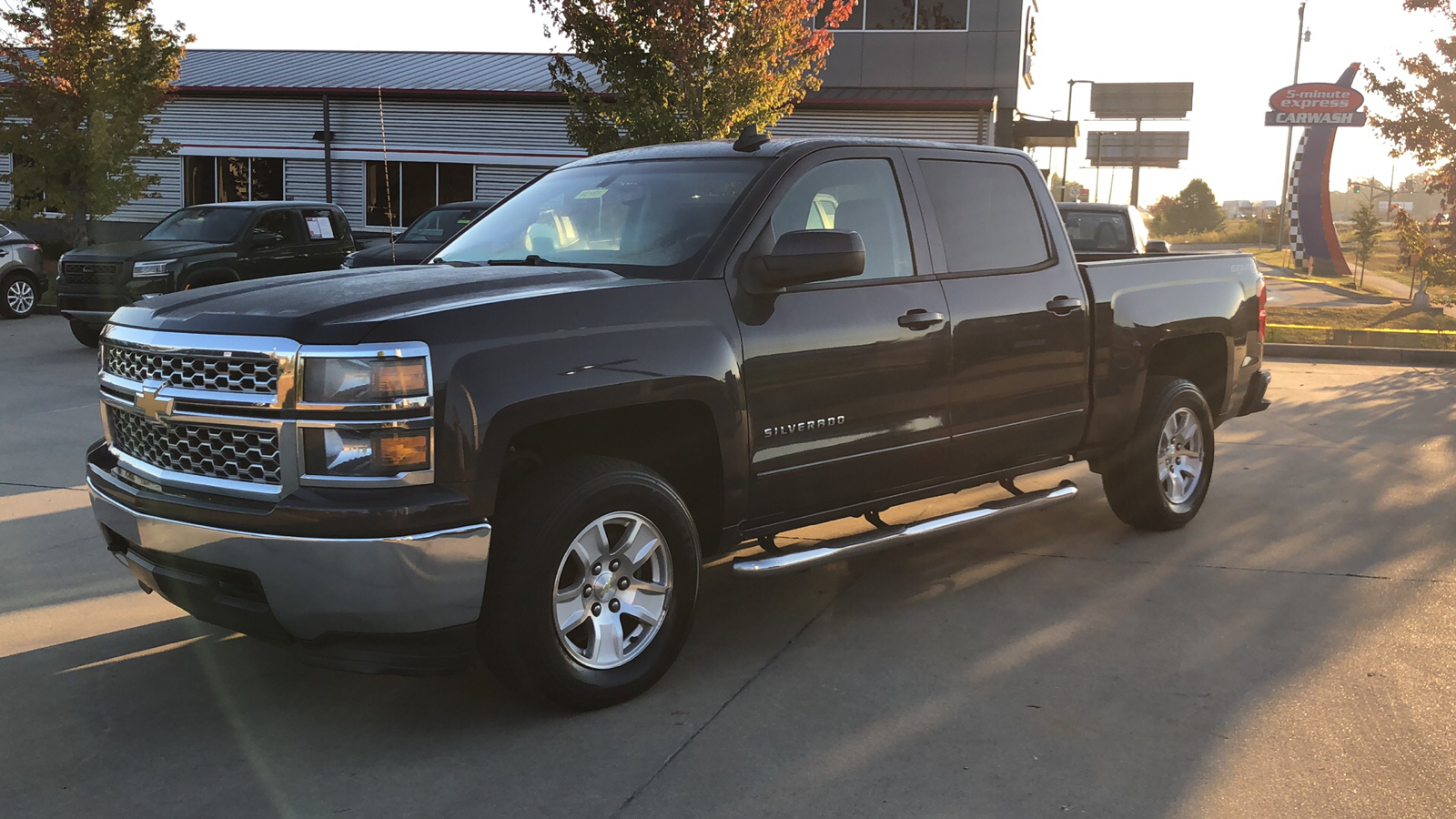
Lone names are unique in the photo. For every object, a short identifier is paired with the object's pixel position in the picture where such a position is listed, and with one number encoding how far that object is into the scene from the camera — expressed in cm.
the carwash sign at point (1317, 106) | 3647
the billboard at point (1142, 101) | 8019
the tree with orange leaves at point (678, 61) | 1587
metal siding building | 2892
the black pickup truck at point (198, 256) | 1381
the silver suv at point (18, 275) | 1811
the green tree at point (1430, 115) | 2195
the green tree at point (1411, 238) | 2245
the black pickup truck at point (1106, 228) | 1332
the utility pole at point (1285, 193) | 5279
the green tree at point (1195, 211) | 8669
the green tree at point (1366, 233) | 3550
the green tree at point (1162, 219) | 8988
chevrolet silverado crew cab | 356
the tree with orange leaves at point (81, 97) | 2170
